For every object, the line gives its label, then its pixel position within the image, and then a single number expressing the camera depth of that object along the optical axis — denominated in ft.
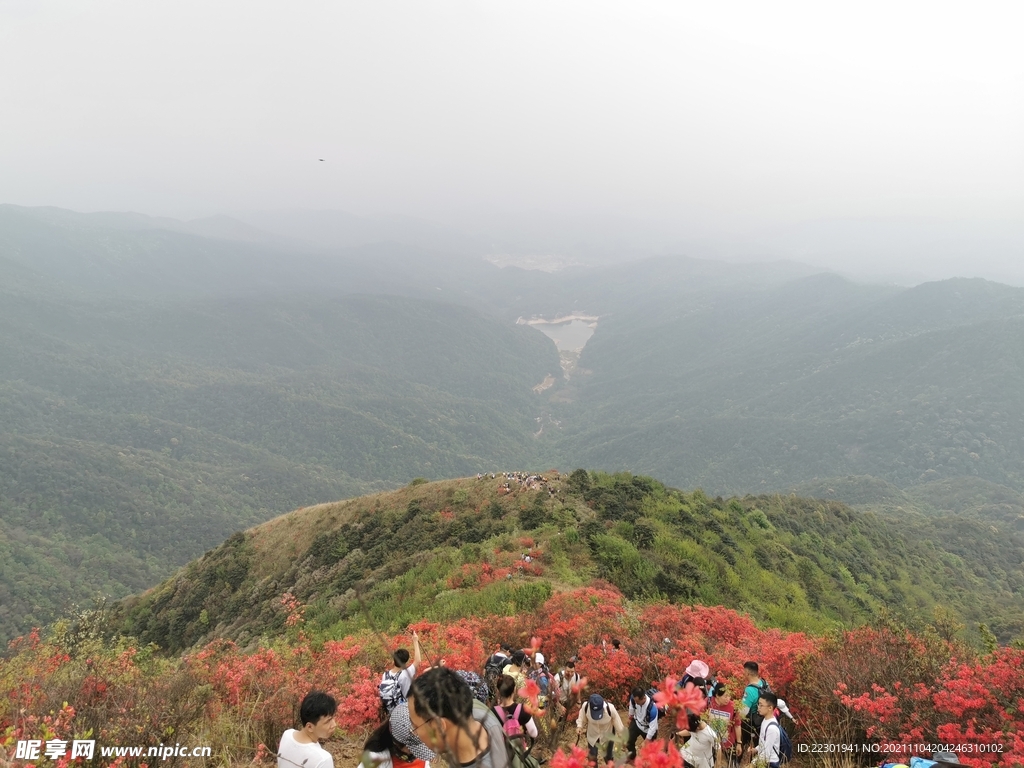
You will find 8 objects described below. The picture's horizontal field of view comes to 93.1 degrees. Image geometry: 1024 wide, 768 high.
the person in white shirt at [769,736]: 18.83
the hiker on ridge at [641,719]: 21.67
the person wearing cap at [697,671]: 21.51
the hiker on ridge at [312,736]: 15.35
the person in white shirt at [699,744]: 19.45
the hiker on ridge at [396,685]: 17.31
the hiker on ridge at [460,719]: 8.69
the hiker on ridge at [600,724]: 21.18
